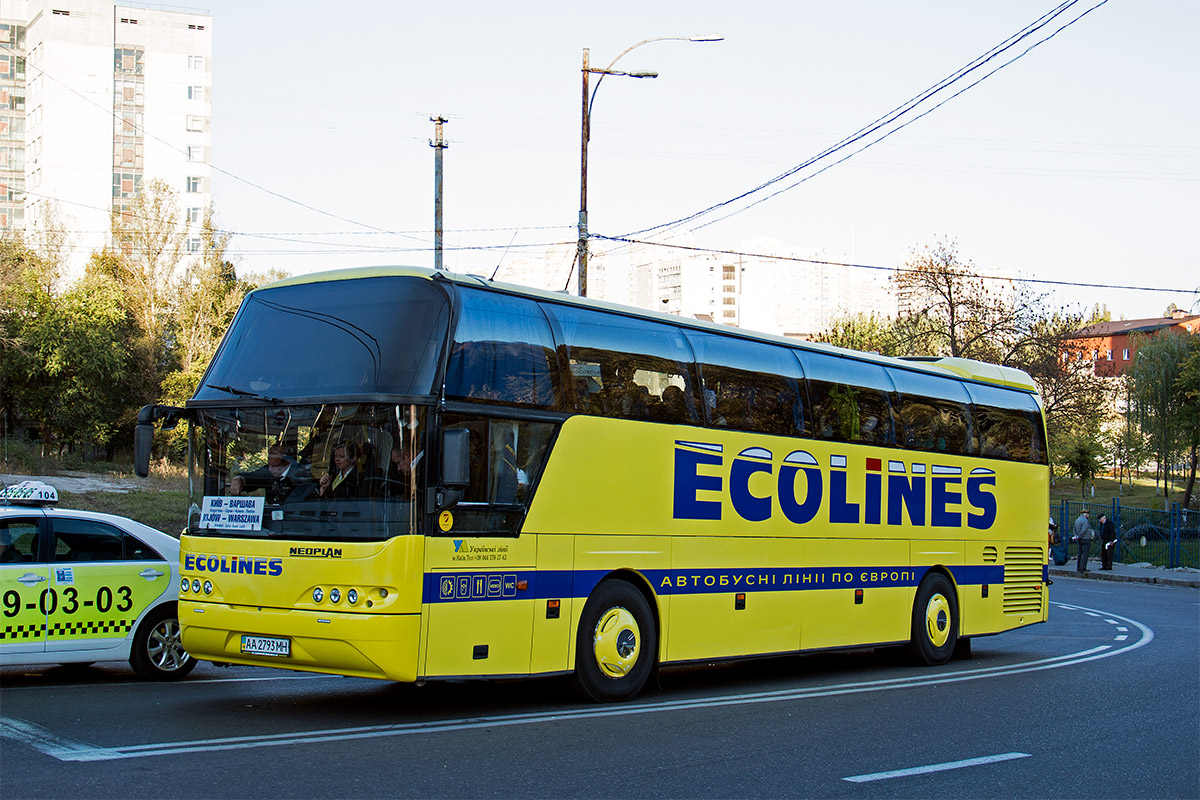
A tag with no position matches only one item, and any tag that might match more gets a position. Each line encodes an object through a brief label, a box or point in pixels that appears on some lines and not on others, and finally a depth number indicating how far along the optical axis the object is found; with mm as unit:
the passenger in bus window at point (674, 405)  11625
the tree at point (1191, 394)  49344
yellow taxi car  10805
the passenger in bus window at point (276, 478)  9523
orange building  58219
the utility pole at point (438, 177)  27703
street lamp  24547
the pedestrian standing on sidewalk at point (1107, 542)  37344
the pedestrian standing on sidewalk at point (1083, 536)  36000
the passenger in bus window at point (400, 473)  9211
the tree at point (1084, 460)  58406
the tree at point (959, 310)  57406
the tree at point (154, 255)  54594
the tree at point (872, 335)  59688
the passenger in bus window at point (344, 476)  9289
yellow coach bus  9258
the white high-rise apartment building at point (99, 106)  93500
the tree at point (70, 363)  50906
